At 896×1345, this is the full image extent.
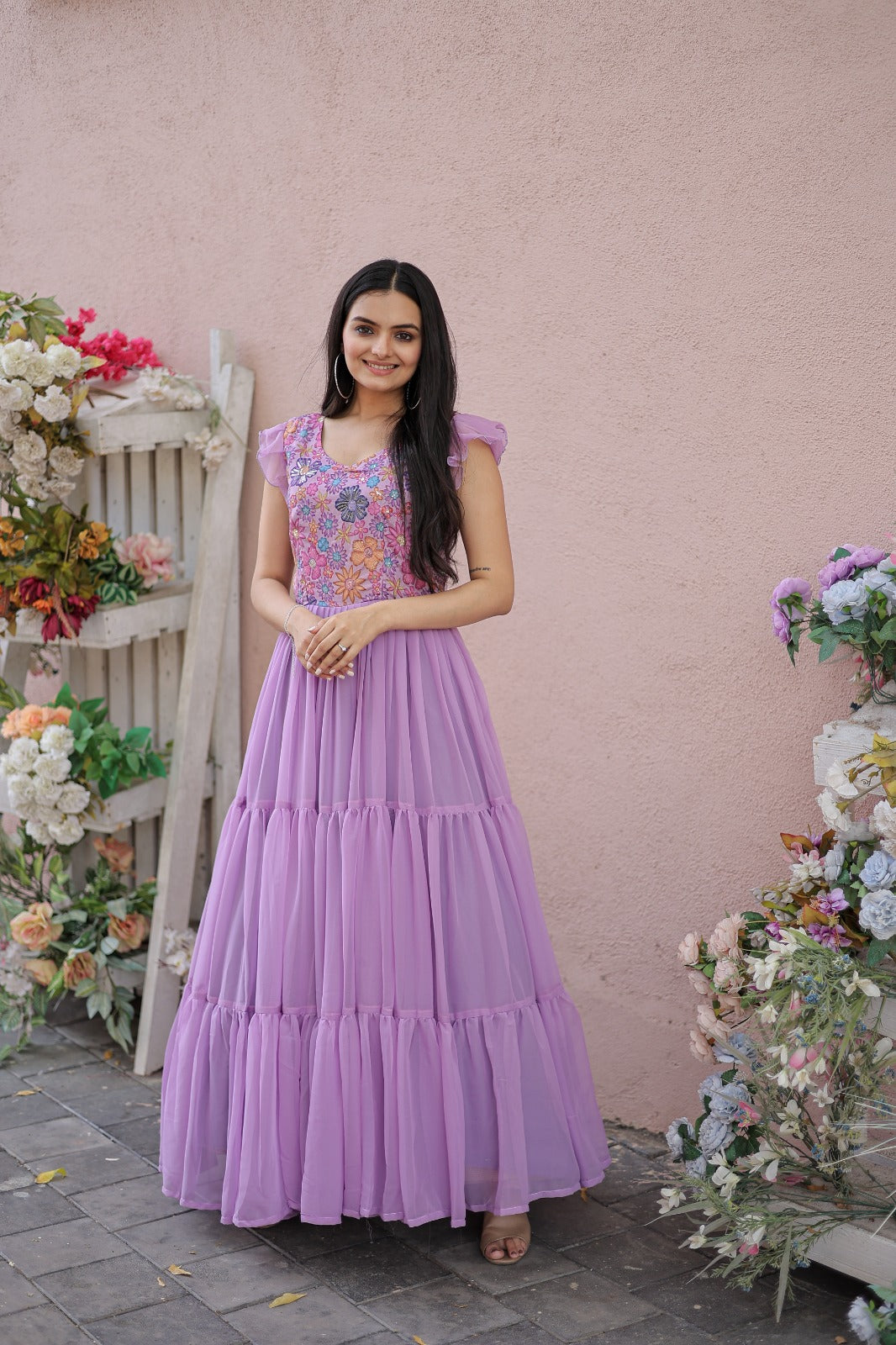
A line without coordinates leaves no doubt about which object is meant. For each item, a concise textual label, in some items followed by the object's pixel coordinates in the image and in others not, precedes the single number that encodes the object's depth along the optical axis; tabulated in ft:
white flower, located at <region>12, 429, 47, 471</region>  11.79
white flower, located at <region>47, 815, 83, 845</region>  12.65
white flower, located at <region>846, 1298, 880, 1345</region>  7.48
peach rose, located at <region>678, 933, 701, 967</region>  9.46
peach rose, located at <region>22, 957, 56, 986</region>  13.03
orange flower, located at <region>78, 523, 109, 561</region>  12.25
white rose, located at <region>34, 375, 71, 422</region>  11.55
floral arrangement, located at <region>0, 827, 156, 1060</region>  12.83
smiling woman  9.11
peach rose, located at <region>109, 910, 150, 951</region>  12.83
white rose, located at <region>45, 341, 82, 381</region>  11.58
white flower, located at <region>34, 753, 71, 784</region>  12.41
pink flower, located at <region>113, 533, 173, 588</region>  12.58
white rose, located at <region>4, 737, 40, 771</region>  12.46
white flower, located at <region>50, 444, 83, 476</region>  12.00
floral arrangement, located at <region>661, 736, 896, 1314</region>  8.18
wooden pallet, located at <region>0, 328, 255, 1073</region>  12.50
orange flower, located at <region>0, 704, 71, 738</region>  12.67
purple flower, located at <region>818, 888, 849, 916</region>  8.51
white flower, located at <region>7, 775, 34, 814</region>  12.46
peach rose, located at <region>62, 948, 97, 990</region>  12.81
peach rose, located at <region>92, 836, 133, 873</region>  13.41
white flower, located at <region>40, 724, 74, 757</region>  12.46
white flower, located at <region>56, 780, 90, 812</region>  12.53
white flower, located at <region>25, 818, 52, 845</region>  12.78
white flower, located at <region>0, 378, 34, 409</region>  11.41
